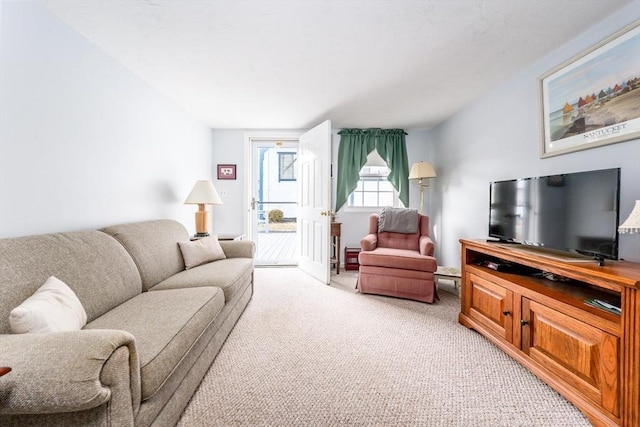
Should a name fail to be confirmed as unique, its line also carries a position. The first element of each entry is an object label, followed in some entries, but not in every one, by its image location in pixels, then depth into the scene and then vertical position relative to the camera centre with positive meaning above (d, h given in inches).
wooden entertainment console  42.9 -24.1
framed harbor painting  58.1 +30.4
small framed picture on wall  158.7 +24.7
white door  127.2 +5.2
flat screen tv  53.1 +0.1
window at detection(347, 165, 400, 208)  164.4 +13.5
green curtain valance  157.1 +35.3
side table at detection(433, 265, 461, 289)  107.3 -27.2
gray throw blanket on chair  126.3 -4.9
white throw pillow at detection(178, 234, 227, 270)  89.9 -15.7
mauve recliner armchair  104.3 -25.6
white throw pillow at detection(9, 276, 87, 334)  37.2 -16.5
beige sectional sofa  29.0 -20.6
